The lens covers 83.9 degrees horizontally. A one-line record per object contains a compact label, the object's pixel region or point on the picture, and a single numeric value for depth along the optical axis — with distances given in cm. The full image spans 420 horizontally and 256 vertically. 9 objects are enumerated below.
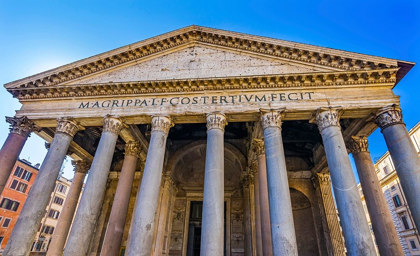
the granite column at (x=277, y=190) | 661
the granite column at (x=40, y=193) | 772
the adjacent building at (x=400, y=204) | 2170
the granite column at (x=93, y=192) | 748
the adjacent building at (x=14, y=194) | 2630
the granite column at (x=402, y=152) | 710
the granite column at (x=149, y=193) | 716
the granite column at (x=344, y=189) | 651
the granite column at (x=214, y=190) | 688
